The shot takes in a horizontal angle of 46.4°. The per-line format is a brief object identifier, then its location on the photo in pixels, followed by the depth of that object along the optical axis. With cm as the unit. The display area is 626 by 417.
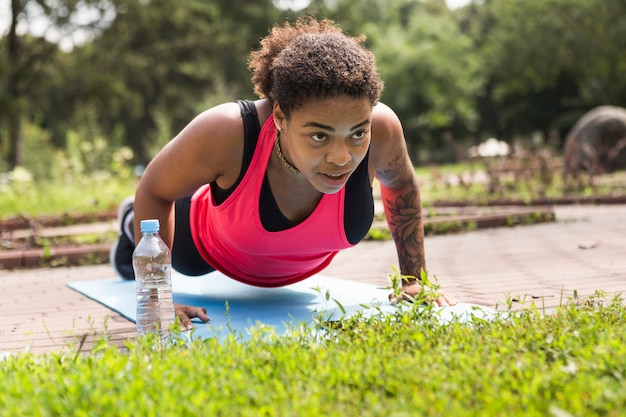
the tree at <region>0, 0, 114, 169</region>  2172
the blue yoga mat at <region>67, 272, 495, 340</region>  395
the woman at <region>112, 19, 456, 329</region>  333
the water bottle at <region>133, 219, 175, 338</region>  368
